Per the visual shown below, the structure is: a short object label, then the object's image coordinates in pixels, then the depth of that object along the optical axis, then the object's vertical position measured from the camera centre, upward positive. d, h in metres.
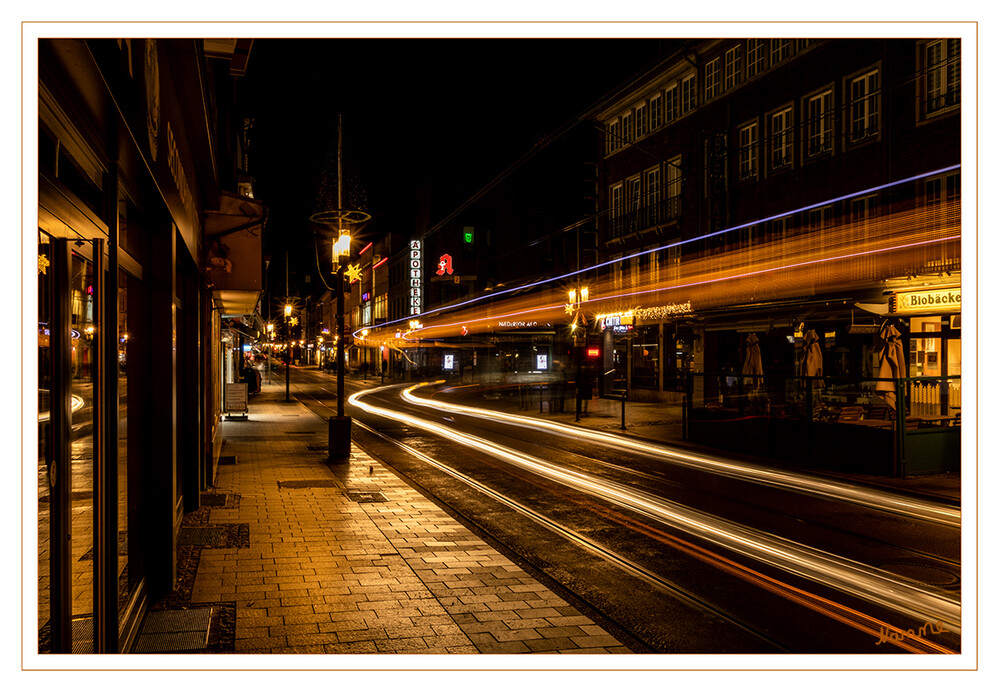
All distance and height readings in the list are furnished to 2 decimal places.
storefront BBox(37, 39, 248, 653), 3.15 +0.07
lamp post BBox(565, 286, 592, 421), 25.09 +0.73
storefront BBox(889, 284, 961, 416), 13.26 -0.21
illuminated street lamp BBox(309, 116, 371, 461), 14.98 -0.18
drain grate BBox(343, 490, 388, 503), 11.01 -2.34
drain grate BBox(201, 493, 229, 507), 10.43 -2.27
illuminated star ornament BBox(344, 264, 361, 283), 15.99 +1.37
